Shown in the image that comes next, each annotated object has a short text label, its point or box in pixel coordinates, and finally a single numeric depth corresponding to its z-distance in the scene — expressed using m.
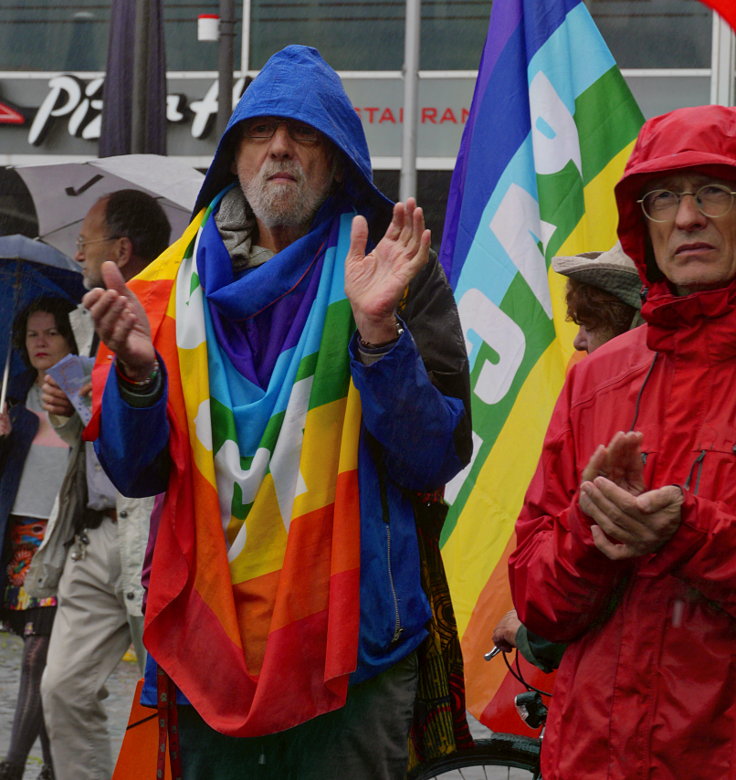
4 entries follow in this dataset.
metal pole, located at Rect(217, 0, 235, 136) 10.46
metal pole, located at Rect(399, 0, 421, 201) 11.61
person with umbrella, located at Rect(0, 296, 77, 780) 5.82
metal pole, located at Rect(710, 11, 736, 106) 11.79
